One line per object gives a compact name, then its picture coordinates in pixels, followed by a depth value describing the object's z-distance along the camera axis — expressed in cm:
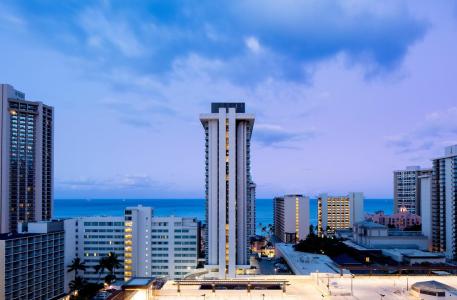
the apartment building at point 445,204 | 9231
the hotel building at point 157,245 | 8188
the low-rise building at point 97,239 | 8238
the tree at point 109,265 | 7188
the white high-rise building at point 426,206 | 10306
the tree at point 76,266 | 7012
